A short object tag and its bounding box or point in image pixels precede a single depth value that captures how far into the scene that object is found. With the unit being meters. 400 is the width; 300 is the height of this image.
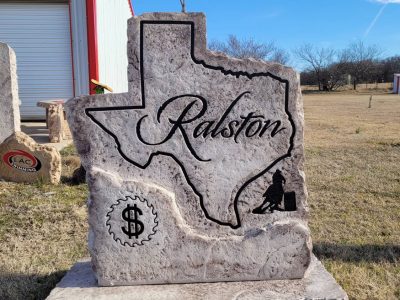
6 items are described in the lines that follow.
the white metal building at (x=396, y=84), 48.00
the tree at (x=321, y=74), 61.12
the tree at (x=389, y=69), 70.00
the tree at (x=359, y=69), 65.06
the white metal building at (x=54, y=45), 11.38
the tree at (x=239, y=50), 39.66
